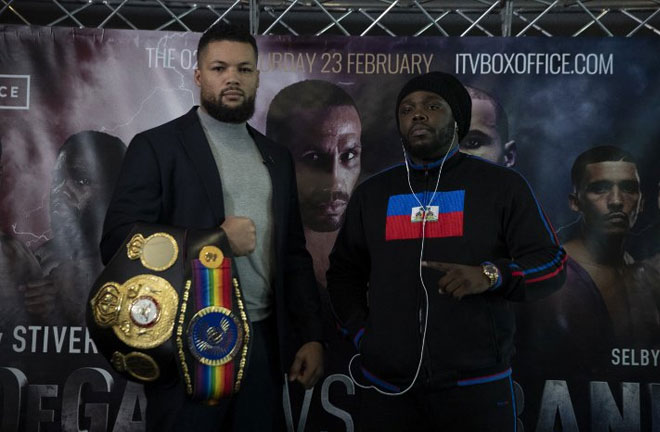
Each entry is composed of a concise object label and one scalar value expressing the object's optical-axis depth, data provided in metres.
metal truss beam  3.85
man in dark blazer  2.21
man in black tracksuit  2.34
